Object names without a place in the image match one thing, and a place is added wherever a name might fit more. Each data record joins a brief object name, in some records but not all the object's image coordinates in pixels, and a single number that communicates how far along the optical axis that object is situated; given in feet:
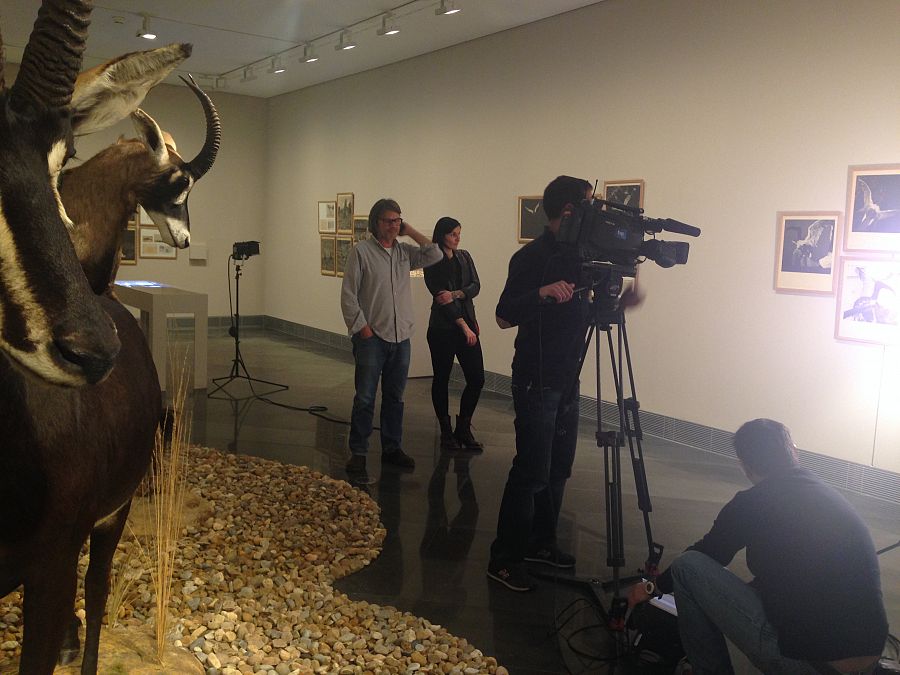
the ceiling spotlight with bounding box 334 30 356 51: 32.53
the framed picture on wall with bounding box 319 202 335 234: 43.24
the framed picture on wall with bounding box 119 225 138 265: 45.52
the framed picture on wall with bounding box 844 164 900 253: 18.52
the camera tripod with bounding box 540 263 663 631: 11.57
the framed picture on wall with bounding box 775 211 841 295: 20.03
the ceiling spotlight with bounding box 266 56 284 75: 38.80
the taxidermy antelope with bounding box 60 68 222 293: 9.53
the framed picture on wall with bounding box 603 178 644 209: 24.97
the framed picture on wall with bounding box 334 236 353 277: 41.88
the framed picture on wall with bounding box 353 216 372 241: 39.93
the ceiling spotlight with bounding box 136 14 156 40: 31.14
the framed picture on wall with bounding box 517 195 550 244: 28.86
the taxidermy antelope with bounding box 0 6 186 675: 3.73
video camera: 11.39
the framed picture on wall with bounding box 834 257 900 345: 18.66
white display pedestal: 27.45
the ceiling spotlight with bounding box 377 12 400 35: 29.60
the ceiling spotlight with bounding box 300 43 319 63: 35.40
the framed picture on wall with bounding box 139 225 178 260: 46.03
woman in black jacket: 22.06
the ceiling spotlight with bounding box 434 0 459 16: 27.02
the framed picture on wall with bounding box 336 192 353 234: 41.42
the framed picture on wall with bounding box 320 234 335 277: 43.45
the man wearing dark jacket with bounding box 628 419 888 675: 8.13
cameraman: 12.92
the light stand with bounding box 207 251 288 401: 28.63
